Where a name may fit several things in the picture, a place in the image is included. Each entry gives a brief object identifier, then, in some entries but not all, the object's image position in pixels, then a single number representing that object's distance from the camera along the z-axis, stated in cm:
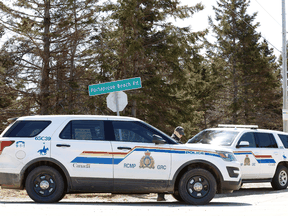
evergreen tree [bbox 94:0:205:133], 2161
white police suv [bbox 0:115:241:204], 787
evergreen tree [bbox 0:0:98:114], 2000
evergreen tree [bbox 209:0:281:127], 3428
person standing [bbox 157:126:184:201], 1027
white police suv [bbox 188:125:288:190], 1183
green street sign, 1149
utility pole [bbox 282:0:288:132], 2156
